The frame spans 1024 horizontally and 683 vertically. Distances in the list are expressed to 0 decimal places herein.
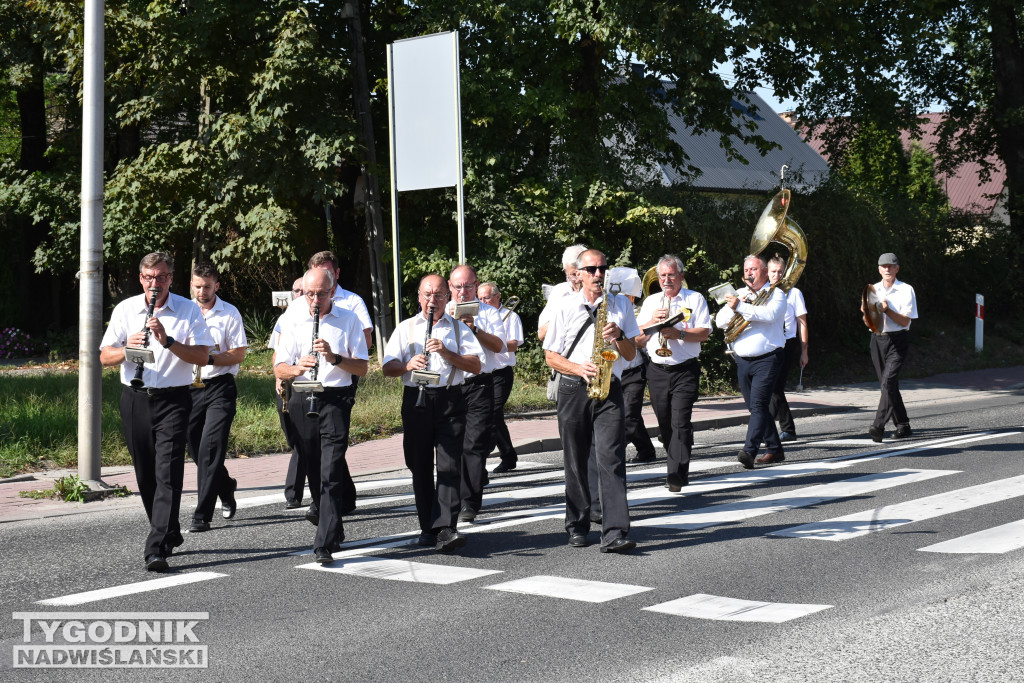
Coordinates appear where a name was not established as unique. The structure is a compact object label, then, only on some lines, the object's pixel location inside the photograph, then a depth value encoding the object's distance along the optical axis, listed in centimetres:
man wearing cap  1229
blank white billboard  1458
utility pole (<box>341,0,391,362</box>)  2155
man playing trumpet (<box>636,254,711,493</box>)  961
